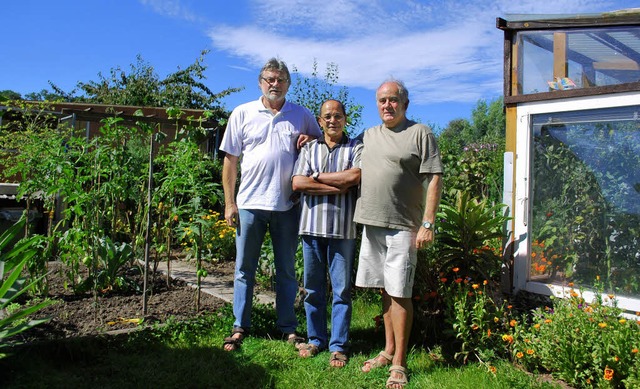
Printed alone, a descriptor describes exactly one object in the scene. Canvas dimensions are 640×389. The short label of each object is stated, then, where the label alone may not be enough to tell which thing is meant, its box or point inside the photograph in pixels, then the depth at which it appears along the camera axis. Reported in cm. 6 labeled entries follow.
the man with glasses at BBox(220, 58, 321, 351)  353
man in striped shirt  332
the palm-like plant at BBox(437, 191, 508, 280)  380
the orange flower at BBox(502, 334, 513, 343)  324
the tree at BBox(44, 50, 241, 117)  1972
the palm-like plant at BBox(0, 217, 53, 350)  288
